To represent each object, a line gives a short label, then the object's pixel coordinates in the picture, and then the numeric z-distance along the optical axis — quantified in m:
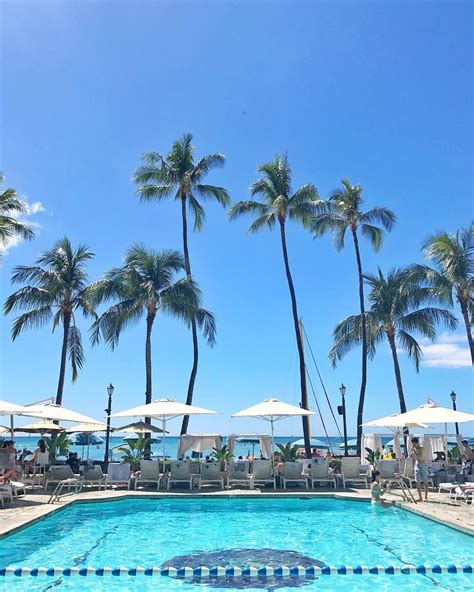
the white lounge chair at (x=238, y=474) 15.56
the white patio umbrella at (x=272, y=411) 15.66
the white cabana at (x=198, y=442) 17.92
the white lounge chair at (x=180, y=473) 15.41
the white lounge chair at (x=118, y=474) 15.30
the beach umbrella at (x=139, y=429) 18.19
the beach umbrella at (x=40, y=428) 18.73
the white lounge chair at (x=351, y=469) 15.73
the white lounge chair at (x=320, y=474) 15.42
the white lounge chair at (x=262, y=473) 15.41
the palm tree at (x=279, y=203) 24.83
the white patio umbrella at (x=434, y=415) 14.92
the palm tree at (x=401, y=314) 25.81
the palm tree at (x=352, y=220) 26.81
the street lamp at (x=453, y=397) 26.00
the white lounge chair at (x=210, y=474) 15.44
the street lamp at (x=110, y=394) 22.81
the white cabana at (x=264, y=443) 18.12
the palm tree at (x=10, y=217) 19.56
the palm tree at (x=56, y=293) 24.31
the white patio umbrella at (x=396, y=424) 16.48
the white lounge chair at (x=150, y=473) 15.25
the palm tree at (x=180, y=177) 26.34
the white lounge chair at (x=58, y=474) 15.39
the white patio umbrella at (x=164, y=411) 15.98
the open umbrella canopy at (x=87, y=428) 19.45
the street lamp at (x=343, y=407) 25.47
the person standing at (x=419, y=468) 13.20
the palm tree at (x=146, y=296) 23.34
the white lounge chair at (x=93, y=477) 15.30
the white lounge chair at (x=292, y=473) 15.34
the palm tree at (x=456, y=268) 22.38
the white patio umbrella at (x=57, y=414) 14.48
